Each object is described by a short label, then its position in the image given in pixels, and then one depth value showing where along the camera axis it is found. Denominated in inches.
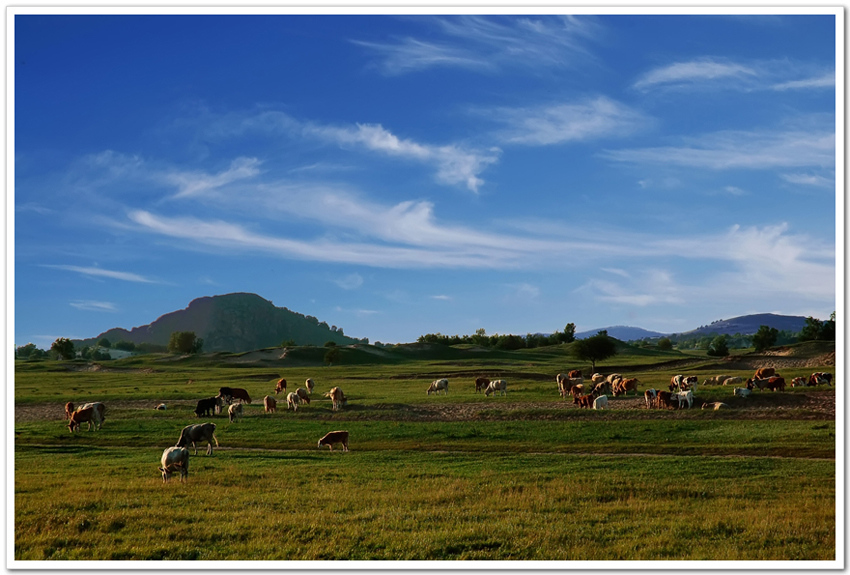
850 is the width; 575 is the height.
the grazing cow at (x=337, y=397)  1648.6
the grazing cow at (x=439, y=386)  2084.2
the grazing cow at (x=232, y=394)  1813.5
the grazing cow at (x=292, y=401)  1643.8
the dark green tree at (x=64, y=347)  5792.3
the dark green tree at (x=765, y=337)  5036.9
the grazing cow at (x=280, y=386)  2249.5
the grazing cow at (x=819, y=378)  1701.5
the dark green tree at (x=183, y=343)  7593.5
